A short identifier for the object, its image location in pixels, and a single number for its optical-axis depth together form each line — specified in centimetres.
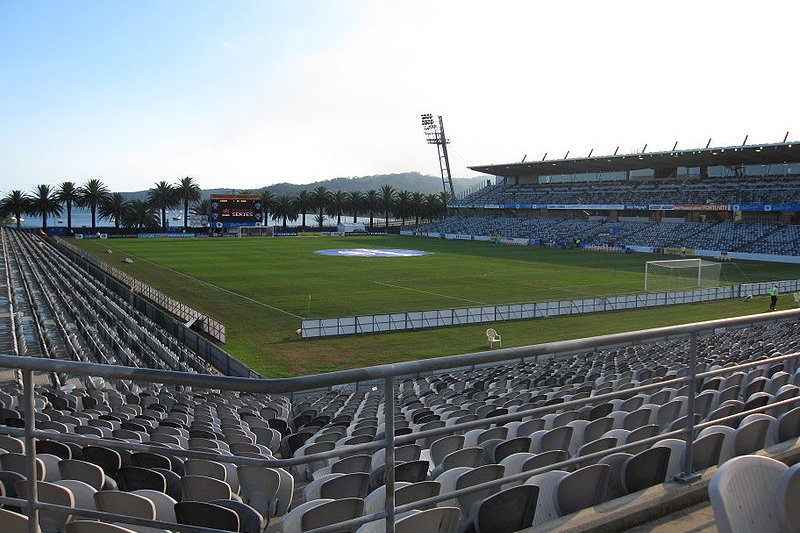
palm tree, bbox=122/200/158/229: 12575
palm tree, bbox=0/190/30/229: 12575
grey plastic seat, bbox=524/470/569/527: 456
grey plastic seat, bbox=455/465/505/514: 471
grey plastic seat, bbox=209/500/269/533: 402
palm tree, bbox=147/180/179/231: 13038
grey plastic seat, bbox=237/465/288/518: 559
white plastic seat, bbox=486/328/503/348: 2847
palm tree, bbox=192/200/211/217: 13312
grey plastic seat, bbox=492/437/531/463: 607
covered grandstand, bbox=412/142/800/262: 7844
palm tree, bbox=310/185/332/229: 14462
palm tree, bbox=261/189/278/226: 14288
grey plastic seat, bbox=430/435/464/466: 686
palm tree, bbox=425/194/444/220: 14275
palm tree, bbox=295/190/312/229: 14525
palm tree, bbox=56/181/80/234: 12212
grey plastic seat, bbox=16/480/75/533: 415
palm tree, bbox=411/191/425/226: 14138
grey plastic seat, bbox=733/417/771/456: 577
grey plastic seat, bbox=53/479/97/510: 447
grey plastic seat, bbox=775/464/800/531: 340
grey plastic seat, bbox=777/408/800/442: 619
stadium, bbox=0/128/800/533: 385
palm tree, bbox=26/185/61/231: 12325
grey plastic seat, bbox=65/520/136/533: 344
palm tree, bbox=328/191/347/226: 14500
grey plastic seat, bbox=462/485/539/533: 411
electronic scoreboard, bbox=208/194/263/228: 11269
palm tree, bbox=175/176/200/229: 13175
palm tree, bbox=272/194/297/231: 14462
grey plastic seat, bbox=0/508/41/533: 365
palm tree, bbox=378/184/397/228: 14188
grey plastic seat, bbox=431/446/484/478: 563
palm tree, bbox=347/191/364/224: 14338
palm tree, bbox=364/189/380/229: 14250
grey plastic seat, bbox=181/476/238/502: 487
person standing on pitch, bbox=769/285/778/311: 3656
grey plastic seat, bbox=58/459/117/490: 526
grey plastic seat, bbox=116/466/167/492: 517
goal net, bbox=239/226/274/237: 11882
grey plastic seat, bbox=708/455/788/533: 319
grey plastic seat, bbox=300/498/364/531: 383
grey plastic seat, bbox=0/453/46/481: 551
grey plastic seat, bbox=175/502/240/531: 388
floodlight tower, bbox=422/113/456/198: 14375
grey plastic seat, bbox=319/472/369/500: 494
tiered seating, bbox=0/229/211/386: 2447
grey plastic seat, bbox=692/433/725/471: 548
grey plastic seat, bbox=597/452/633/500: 516
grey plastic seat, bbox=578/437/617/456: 548
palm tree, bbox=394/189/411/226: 14075
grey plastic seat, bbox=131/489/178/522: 432
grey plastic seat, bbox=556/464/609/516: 456
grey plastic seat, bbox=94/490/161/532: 406
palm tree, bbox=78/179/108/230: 12112
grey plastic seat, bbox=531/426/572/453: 630
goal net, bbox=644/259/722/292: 4856
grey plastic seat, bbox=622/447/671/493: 504
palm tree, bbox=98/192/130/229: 12491
